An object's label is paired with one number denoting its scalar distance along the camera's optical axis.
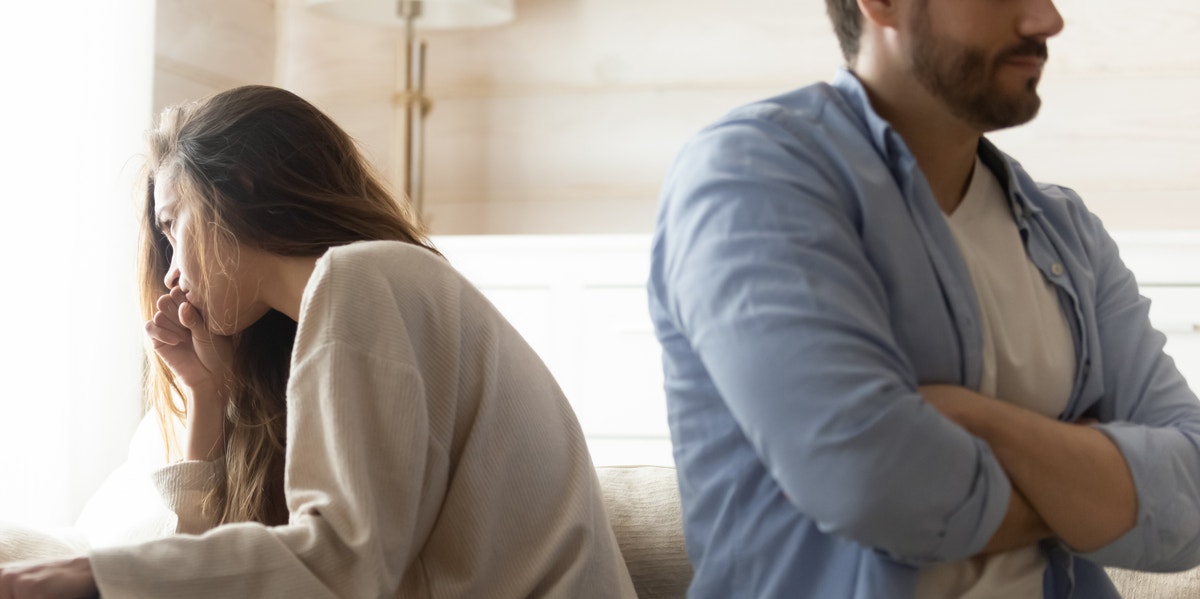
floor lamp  3.10
